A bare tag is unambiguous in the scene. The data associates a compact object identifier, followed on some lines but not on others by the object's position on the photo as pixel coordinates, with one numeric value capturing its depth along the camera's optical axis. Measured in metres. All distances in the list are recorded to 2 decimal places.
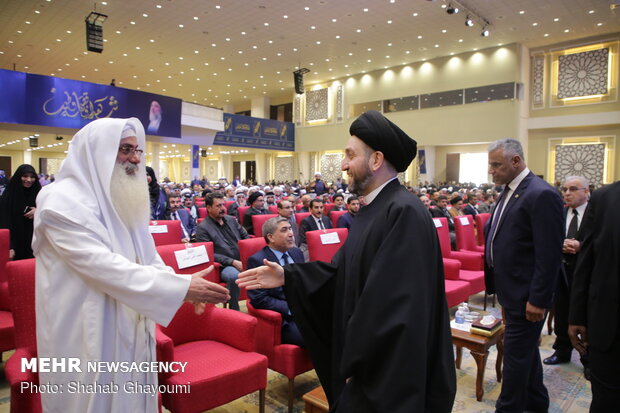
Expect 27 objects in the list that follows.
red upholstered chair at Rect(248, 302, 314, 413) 2.51
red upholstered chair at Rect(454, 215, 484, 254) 5.54
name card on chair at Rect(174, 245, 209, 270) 3.07
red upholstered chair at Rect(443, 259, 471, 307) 3.93
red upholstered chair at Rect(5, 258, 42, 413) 1.99
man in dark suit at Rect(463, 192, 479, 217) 7.71
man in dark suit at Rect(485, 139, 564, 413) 2.14
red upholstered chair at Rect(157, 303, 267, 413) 2.05
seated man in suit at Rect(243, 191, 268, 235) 6.05
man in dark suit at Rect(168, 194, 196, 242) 5.70
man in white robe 1.41
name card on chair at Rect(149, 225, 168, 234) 4.35
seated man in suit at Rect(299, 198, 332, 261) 5.37
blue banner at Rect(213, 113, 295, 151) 20.19
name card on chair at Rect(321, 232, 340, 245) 3.93
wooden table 2.82
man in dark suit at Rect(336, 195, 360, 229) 5.55
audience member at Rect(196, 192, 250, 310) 4.00
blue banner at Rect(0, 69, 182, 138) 10.38
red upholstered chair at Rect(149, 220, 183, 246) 4.41
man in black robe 1.11
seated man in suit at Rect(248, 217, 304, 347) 2.66
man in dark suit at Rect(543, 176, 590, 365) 3.33
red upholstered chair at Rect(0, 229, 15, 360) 2.49
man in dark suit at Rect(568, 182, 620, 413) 1.67
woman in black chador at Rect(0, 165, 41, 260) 4.00
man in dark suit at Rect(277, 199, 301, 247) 5.12
